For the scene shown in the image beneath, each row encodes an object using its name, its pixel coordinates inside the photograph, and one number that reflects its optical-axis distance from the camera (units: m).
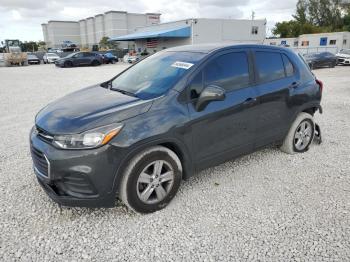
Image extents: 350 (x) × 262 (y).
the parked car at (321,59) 21.12
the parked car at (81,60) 28.31
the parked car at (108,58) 34.06
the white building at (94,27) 92.19
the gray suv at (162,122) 2.83
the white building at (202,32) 36.66
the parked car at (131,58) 33.74
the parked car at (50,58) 36.78
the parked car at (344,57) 23.39
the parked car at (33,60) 35.74
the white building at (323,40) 36.95
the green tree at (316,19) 60.25
